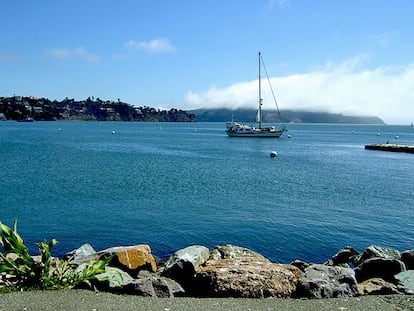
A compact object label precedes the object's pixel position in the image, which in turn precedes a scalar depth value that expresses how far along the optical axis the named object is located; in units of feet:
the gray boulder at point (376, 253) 48.16
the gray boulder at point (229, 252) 45.73
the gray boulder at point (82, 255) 40.94
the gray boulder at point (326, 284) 30.12
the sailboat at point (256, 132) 381.19
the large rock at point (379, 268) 38.24
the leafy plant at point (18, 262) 29.32
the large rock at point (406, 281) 31.84
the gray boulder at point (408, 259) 44.37
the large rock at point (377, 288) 31.73
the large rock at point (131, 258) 37.83
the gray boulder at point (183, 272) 33.55
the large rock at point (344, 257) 51.88
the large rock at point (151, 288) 29.04
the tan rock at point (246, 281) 29.63
